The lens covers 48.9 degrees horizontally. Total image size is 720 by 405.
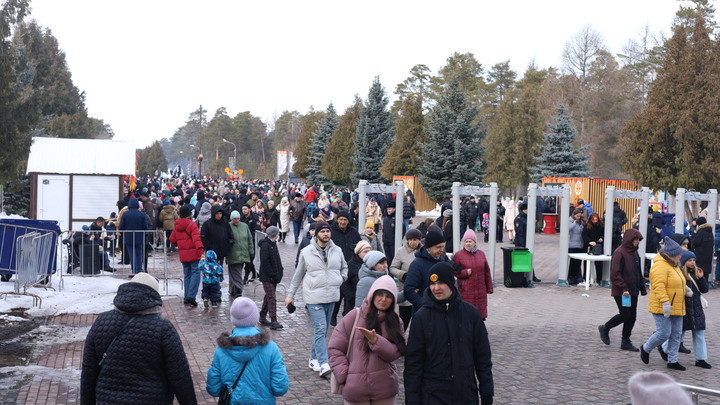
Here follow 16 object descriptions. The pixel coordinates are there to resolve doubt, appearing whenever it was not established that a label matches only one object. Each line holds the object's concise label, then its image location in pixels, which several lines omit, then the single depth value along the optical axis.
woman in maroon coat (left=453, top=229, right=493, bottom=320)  9.66
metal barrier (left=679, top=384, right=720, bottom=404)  5.00
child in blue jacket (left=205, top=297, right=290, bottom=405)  5.04
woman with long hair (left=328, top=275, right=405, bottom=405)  5.74
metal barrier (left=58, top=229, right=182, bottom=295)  15.35
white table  16.95
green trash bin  17.19
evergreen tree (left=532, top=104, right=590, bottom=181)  40.78
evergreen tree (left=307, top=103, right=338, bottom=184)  65.81
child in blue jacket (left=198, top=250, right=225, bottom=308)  13.08
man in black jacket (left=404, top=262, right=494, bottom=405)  5.23
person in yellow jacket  9.33
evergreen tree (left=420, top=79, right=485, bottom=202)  42.09
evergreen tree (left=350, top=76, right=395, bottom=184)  54.34
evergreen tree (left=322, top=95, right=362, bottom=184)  59.56
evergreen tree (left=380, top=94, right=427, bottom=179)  48.88
